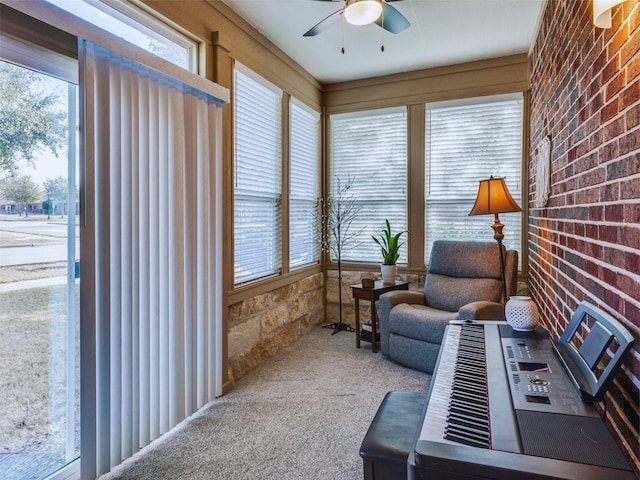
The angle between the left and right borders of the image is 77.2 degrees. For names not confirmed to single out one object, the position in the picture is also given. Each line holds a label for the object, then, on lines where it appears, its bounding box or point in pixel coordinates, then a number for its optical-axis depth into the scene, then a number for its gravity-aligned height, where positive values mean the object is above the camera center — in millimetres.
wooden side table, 3826 -668
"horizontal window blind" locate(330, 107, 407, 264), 4461 +651
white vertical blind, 1918 -154
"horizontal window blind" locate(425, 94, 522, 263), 4004 +676
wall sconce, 1306 +730
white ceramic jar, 1855 -414
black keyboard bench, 1469 -826
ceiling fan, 2314 +1368
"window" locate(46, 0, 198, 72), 2070 +1160
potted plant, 4160 -325
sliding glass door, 1733 -179
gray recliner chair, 3238 -657
